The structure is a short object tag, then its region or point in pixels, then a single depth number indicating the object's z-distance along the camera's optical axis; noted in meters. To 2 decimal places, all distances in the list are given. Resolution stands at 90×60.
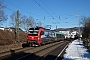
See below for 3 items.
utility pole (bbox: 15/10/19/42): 19.65
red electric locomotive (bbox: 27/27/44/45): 18.38
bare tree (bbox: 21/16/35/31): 36.12
